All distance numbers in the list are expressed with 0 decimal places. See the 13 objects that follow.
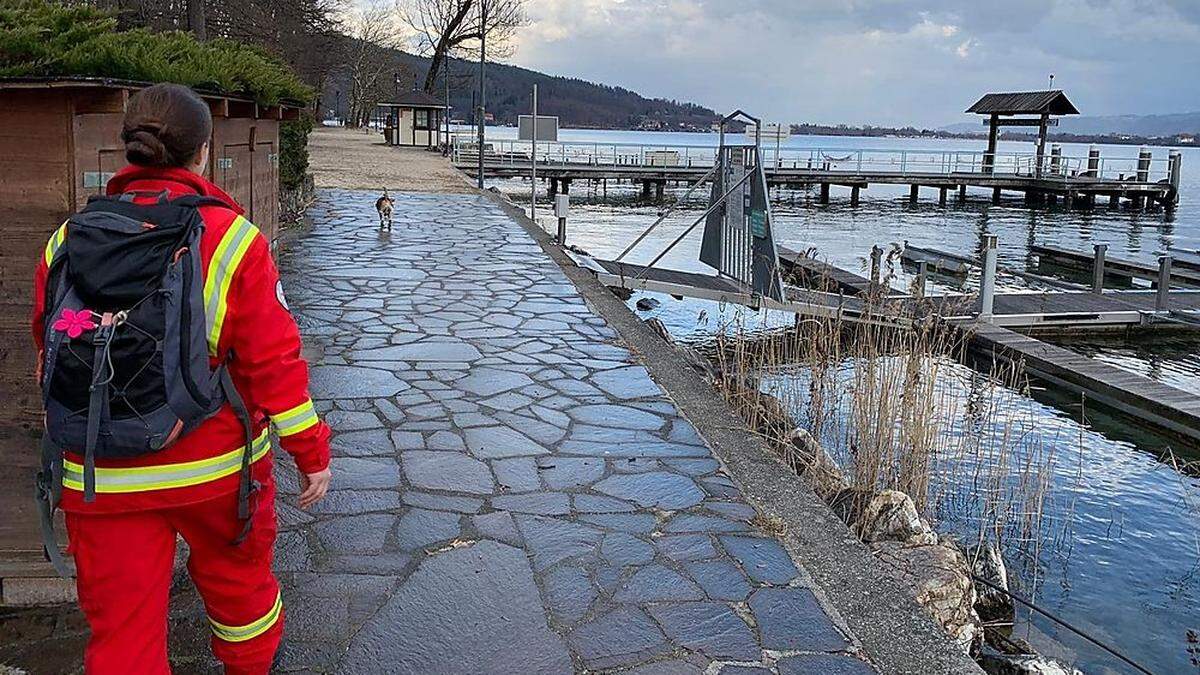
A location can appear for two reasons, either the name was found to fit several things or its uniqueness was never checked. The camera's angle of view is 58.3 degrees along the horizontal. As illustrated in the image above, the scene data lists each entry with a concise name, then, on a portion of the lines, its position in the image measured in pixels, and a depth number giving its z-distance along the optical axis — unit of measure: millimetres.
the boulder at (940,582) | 4758
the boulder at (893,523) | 5363
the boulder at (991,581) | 5699
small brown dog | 15250
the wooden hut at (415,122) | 51250
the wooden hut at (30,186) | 3381
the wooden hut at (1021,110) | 48875
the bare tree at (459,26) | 54469
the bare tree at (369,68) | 71562
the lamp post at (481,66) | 28922
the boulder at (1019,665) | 4938
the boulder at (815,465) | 6047
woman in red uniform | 2586
